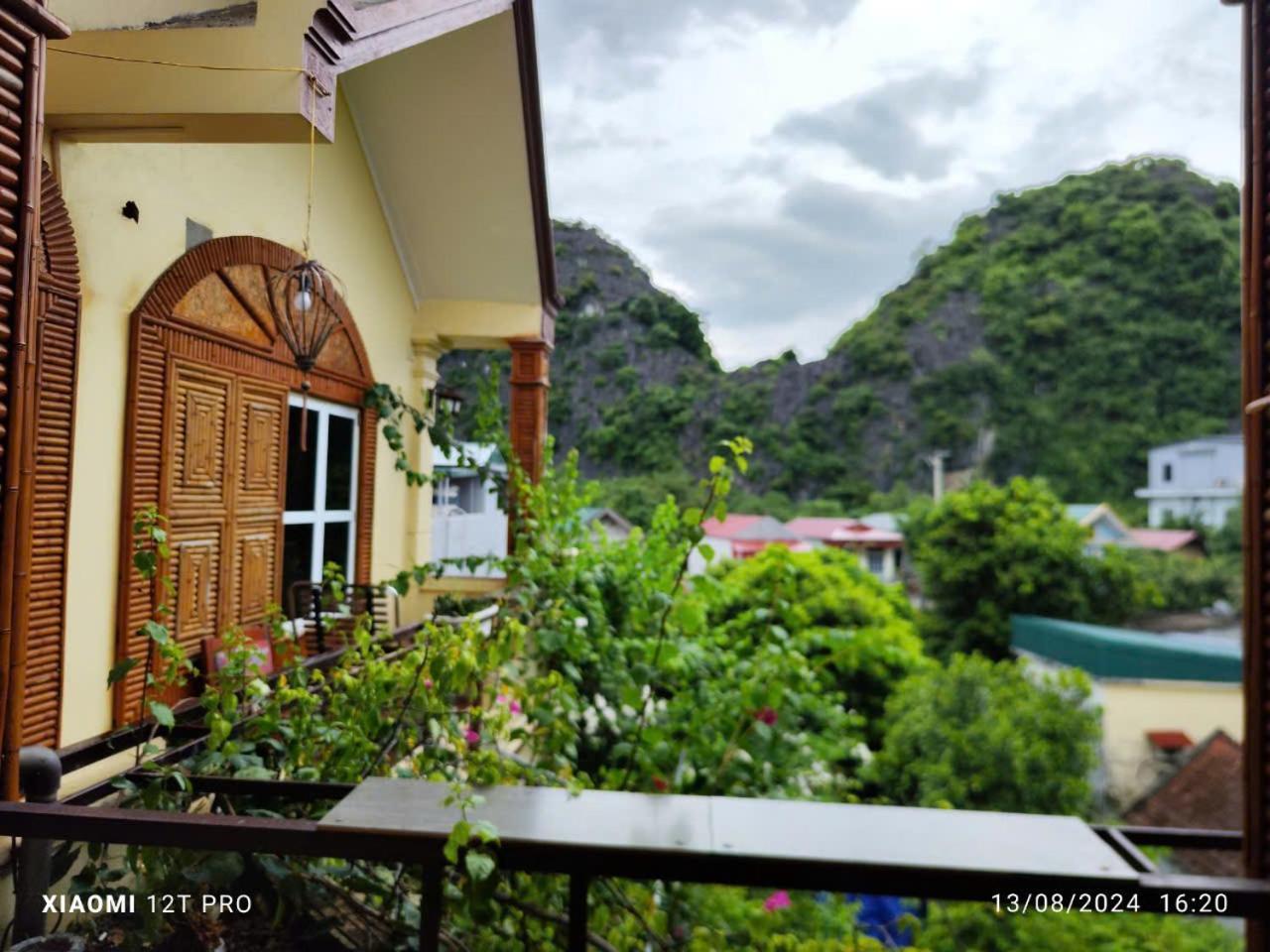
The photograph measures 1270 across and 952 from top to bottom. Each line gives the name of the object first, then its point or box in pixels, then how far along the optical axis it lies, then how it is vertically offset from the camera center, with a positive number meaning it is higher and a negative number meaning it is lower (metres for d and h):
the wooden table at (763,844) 1.20 -0.51
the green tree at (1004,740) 7.35 -2.08
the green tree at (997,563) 16.28 -0.92
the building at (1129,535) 26.44 -0.45
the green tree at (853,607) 13.10 -1.67
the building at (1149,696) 11.25 -2.49
